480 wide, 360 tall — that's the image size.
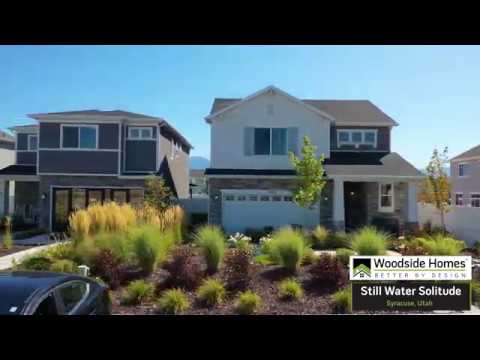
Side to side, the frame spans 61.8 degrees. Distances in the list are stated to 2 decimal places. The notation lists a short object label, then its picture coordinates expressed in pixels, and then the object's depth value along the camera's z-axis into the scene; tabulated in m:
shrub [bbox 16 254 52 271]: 8.84
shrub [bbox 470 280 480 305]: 7.82
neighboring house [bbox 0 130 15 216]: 30.45
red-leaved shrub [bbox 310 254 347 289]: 8.23
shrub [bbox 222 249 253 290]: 8.10
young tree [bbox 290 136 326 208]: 16.34
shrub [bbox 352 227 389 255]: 9.54
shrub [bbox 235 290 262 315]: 7.16
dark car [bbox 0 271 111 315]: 3.88
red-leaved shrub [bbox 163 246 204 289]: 8.09
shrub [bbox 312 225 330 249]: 14.52
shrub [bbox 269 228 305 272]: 9.00
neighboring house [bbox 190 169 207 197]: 41.28
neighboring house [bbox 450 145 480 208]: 30.55
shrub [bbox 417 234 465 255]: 9.97
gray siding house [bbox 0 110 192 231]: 19.70
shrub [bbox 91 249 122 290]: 8.17
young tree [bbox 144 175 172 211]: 15.53
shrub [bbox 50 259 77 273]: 8.38
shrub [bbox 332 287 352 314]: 7.25
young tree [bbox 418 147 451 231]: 17.55
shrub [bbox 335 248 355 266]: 9.42
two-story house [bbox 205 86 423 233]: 18.08
